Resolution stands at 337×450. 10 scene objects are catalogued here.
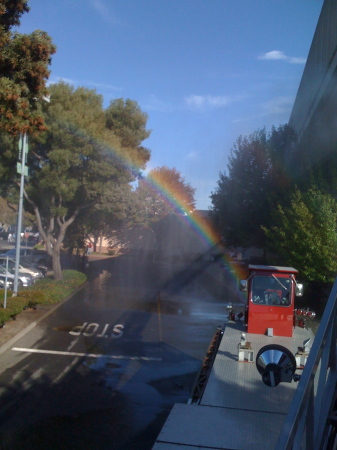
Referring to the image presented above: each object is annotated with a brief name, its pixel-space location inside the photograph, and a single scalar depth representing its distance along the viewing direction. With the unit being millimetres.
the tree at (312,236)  17078
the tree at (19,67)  11094
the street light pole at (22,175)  19594
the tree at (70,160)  23766
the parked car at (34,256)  34125
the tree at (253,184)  26828
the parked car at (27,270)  26269
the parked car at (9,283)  23875
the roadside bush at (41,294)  16516
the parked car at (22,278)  25206
